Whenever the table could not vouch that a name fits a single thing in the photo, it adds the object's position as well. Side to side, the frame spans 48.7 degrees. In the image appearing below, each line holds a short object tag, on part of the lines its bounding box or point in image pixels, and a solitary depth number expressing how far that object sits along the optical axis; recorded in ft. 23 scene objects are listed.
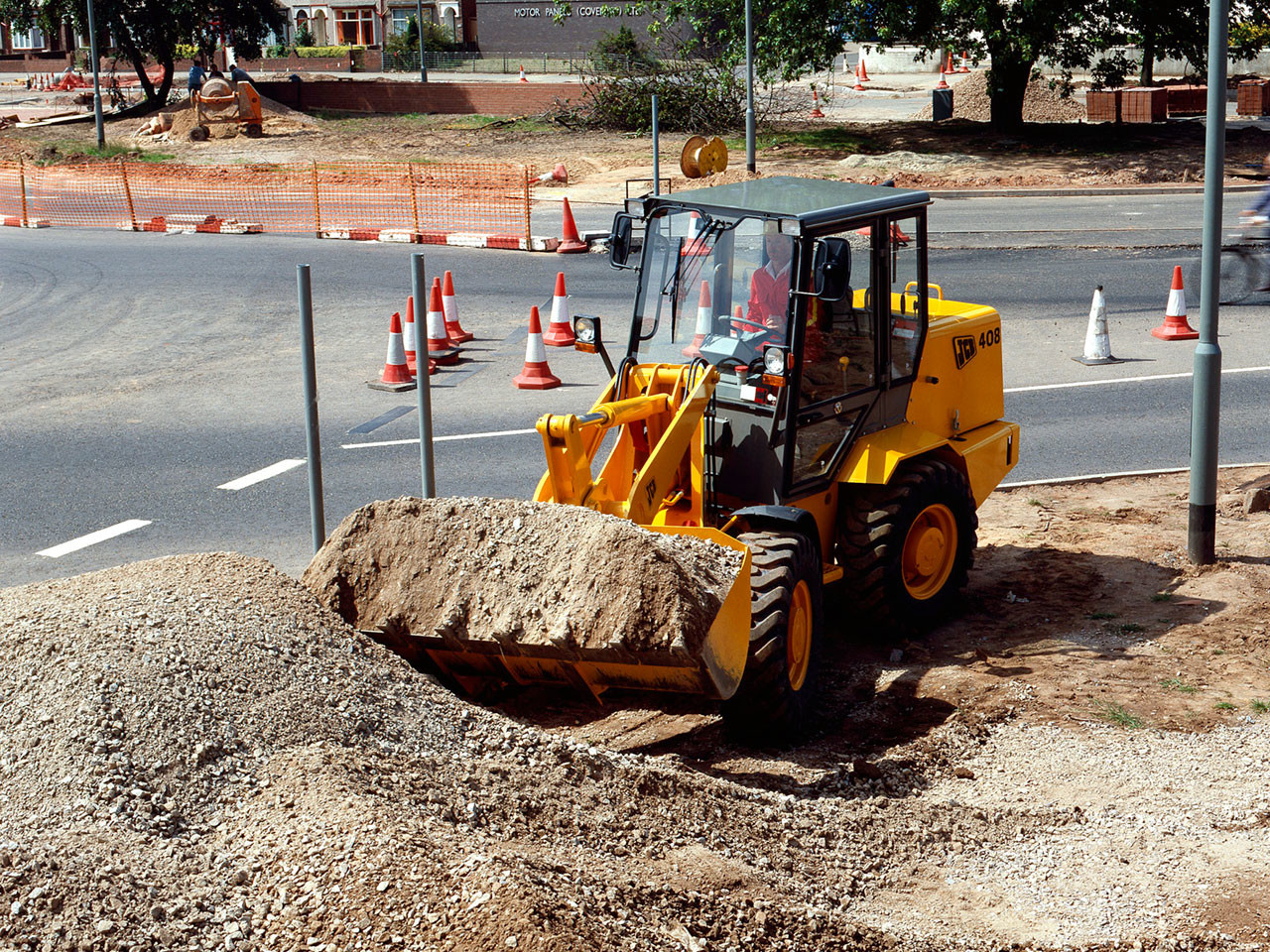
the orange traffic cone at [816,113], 126.21
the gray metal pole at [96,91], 109.19
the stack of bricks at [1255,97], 123.24
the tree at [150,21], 138.41
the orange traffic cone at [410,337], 48.30
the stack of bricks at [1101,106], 119.65
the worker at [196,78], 125.80
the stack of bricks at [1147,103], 116.57
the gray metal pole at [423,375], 23.49
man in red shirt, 24.70
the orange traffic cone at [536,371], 46.24
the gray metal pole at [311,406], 23.50
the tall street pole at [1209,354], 28.99
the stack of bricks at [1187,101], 121.70
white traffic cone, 48.65
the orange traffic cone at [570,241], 71.82
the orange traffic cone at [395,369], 46.61
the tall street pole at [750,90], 82.12
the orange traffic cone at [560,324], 48.73
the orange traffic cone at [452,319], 52.80
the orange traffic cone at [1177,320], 51.72
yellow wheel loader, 22.50
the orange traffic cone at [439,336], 49.16
